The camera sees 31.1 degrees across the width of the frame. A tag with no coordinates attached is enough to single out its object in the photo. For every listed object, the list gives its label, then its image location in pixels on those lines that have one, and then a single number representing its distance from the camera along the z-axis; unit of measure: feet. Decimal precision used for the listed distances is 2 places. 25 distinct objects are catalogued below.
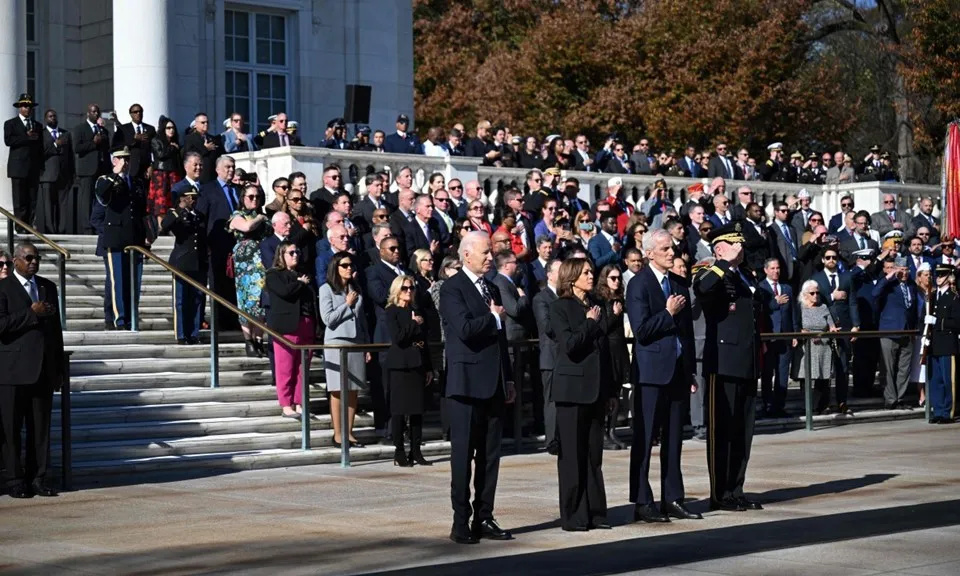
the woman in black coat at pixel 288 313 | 59.16
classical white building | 88.48
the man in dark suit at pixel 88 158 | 76.84
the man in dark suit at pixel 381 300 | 58.03
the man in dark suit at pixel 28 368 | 47.80
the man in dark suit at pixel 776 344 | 70.69
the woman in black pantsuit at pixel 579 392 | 40.63
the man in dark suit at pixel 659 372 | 41.83
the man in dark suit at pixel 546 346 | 54.08
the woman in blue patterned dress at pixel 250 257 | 63.26
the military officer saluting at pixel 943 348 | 71.67
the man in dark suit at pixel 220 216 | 67.46
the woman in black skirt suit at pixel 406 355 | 54.80
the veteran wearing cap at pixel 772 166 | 109.09
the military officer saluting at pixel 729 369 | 43.42
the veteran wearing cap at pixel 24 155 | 77.00
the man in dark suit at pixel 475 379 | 39.29
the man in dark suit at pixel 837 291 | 76.74
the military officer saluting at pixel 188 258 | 65.46
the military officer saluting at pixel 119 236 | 66.39
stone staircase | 54.80
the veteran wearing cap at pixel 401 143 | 87.04
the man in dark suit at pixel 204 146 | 79.15
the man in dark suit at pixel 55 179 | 79.10
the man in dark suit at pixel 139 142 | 77.46
